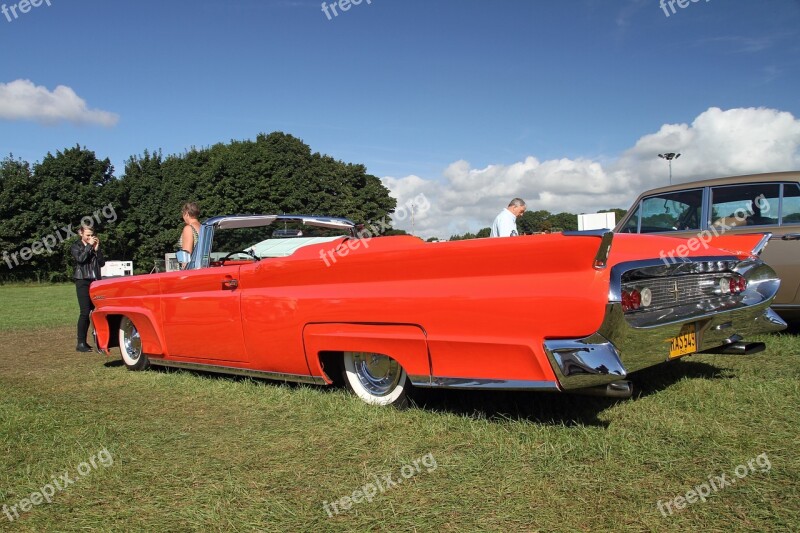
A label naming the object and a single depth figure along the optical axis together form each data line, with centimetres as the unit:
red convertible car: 288
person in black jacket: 774
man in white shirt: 797
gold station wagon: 573
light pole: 2068
